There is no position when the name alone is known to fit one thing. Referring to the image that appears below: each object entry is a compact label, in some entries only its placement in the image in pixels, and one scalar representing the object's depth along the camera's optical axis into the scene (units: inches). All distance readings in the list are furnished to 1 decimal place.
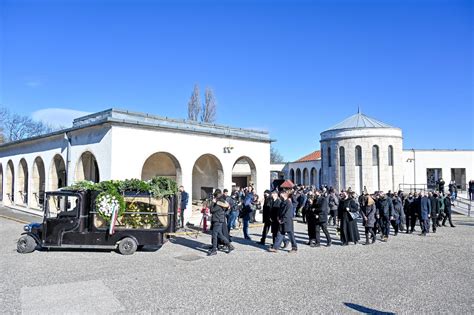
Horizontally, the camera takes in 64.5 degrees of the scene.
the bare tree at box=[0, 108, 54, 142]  1798.7
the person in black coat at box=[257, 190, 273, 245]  445.7
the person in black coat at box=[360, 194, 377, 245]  449.4
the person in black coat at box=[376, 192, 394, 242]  472.7
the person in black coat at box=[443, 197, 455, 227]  626.8
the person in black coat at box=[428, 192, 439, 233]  556.5
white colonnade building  604.4
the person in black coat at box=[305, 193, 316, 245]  438.3
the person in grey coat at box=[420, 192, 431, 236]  521.3
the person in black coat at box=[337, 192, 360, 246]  445.7
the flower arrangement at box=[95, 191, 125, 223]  382.0
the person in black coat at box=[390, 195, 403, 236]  518.6
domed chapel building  1427.2
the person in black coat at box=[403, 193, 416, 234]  551.8
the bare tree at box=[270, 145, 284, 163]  3032.0
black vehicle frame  374.0
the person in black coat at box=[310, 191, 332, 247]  430.0
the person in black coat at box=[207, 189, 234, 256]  380.7
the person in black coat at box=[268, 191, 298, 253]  395.9
